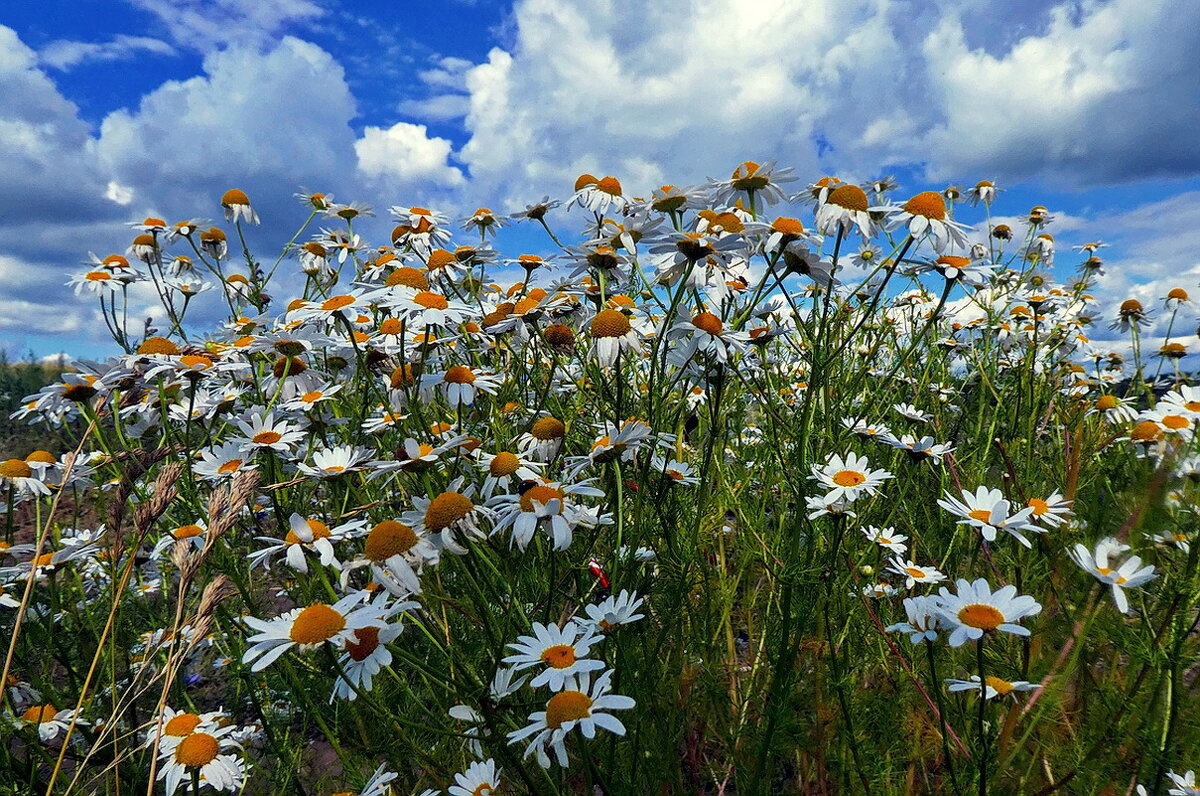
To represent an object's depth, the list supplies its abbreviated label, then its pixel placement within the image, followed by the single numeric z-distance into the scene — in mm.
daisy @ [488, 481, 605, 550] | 214
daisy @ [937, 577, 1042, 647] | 183
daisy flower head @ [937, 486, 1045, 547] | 232
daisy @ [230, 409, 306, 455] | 293
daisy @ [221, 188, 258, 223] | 561
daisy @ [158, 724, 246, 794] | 244
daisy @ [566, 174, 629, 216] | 382
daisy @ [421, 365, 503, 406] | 307
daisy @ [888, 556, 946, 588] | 287
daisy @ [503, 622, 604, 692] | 184
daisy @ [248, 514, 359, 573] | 218
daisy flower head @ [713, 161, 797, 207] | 307
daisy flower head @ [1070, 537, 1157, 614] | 183
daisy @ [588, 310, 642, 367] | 273
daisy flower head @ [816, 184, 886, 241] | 274
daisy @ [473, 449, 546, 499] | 247
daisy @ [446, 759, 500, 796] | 222
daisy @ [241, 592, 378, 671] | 179
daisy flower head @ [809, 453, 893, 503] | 265
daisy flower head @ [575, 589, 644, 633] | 208
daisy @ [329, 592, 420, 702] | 182
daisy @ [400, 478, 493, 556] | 215
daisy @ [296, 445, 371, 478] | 258
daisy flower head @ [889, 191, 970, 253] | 272
